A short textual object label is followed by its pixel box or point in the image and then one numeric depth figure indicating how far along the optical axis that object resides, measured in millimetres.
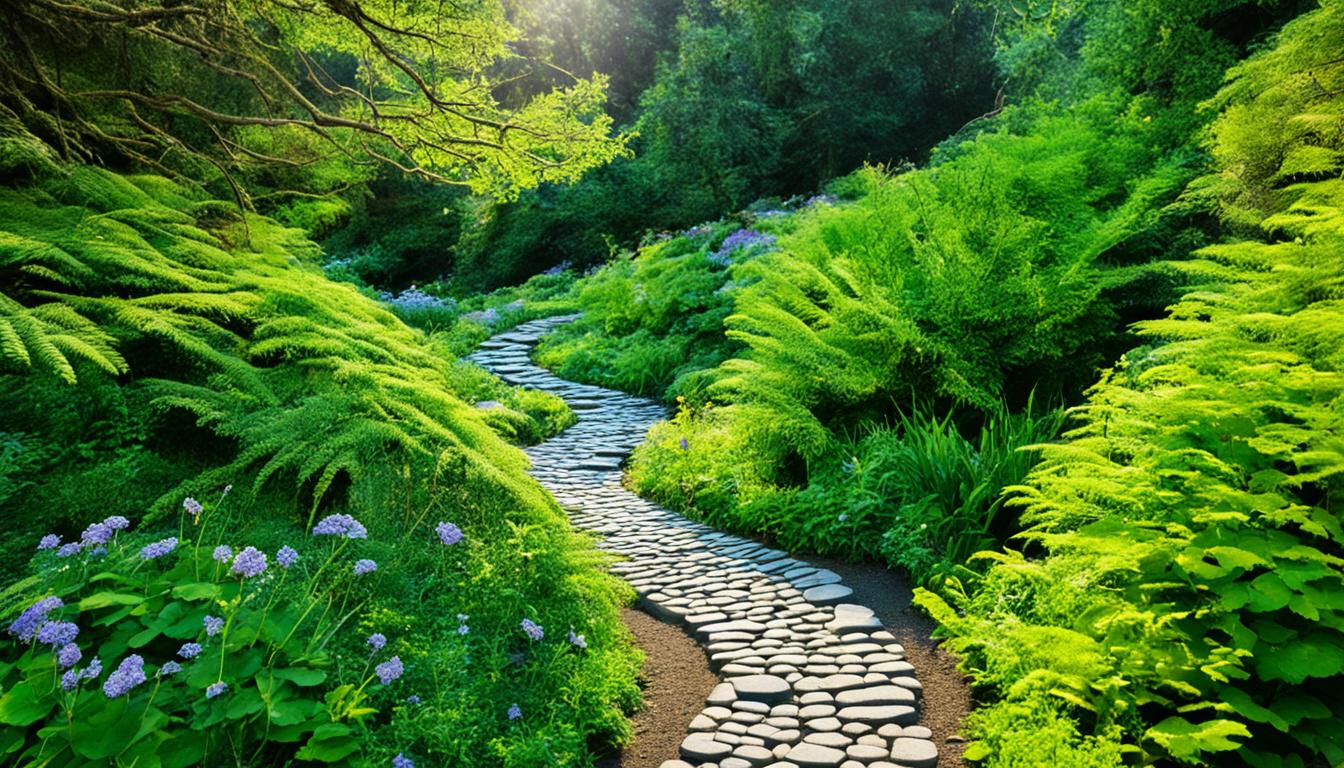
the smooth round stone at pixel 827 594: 4125
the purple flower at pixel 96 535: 2412
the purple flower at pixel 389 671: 2400
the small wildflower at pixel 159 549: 2422
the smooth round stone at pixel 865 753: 2824
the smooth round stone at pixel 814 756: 2805
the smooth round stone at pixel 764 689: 3289
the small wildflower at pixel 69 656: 2021
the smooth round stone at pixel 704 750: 2895
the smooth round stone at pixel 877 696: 3174
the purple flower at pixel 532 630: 2938
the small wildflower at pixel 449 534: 3080
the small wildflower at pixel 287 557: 2469
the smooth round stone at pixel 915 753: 2760
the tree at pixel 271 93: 4453
